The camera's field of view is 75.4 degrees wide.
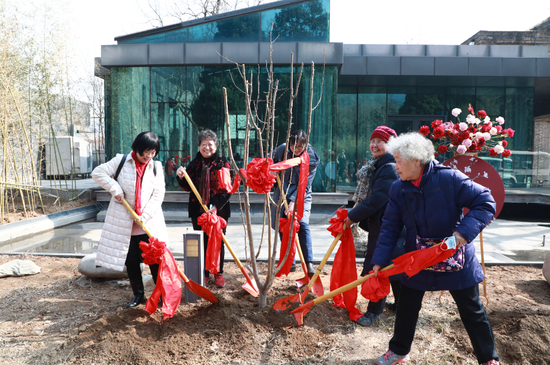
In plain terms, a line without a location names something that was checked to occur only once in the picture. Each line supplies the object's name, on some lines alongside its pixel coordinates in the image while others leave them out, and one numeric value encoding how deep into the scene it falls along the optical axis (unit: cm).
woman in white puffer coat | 296
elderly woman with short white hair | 198
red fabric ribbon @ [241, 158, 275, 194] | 229
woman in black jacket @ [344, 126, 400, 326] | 273
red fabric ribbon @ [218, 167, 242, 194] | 332
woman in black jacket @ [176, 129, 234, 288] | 352
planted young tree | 252
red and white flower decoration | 344
